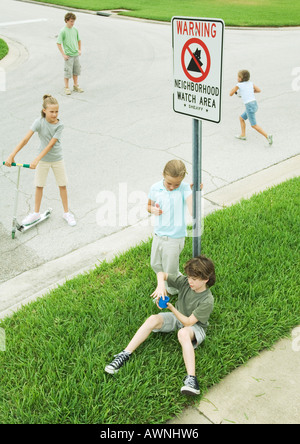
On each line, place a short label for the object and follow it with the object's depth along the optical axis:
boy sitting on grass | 3.51
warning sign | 3.01
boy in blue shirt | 3.90
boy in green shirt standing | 10.57
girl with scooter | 5.42
